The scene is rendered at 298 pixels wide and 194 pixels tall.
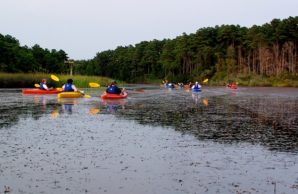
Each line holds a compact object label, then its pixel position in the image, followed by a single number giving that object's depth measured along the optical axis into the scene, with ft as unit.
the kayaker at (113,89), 105.19
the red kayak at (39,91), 129.50
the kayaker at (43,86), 130.72
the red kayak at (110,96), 104.78
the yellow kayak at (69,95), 110.32
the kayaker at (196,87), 167.29
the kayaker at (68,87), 111.86
